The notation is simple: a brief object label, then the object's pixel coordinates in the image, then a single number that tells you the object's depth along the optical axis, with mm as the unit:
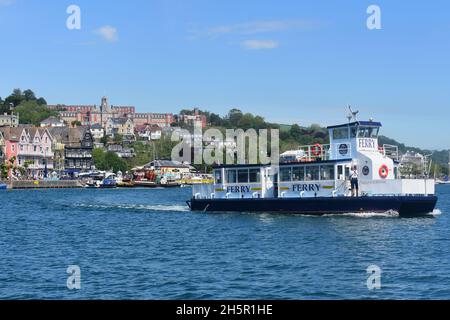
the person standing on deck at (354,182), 42469
